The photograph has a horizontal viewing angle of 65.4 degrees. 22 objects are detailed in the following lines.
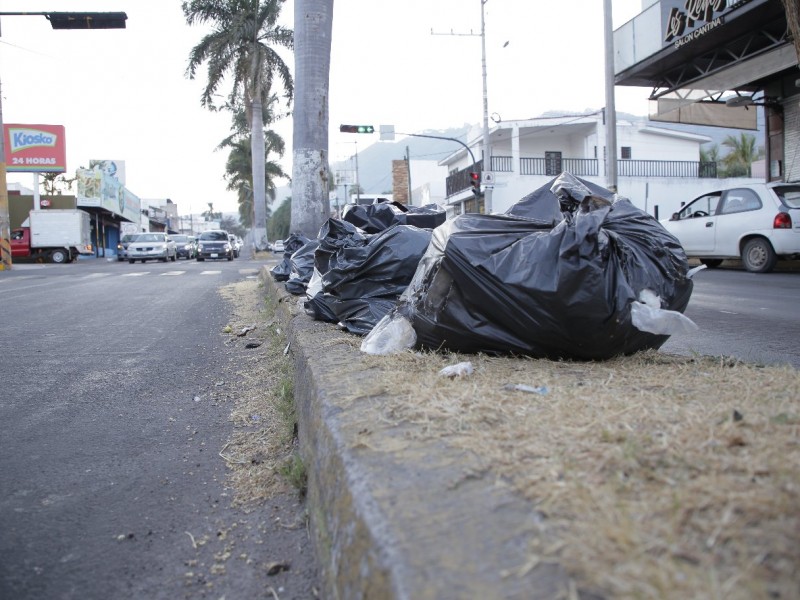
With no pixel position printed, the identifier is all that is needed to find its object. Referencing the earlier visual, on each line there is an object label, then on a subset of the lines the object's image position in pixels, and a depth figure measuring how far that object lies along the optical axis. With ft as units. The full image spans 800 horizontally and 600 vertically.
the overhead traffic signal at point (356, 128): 80.07
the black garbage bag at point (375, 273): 13.64
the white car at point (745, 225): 34.78
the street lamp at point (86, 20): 45.55
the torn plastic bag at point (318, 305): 15.40
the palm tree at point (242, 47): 88.48
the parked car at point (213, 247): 101.81
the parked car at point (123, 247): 106.82
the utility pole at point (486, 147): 77.82
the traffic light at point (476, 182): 79.92
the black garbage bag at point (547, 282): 9.43
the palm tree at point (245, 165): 138.41
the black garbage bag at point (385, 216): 17.39
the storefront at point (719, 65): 42.32
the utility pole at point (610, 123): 47.93
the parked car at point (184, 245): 127.85
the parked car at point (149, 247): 94.94
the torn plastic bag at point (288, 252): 28.96
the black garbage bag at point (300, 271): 22.56
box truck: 101.19
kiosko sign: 115.85
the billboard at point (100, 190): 134.82
